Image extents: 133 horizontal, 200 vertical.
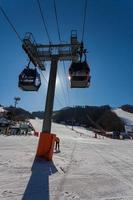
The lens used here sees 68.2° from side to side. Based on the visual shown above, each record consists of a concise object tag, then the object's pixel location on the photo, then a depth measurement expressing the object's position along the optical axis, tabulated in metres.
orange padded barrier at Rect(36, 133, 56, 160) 4.59
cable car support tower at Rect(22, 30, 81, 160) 4.70
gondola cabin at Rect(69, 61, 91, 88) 5.79
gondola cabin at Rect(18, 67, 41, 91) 6.13
